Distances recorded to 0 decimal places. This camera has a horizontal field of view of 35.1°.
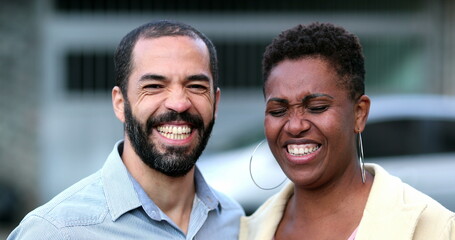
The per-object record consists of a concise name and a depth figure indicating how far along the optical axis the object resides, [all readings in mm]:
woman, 3051
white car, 7094
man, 3133
